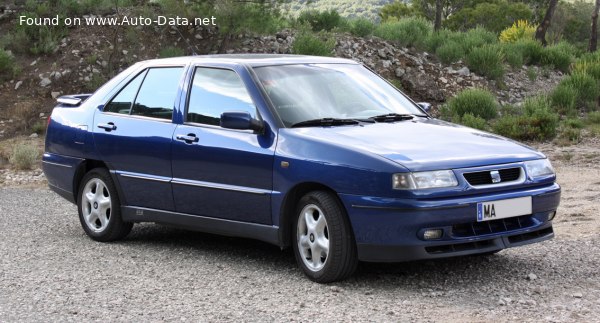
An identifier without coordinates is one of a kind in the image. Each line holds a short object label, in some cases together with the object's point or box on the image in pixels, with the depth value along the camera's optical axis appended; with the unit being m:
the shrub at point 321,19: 24.03
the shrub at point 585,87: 19.86
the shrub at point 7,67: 19.47
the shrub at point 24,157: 15.24
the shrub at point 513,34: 28.38
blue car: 6.47
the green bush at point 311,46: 20.09
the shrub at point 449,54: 22.25
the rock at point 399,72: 20.77
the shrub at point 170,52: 19.69
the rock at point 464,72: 21.62
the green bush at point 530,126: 16.36
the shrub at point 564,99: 18.93
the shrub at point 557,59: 23.89
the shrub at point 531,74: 22.40
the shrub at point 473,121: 17.08
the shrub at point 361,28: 22.94
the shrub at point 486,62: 21.72
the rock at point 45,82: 19.33
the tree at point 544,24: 28.81
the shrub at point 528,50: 23.87
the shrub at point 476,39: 22.99
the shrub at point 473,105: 18.22
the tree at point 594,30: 27.66
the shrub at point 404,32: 22.84
